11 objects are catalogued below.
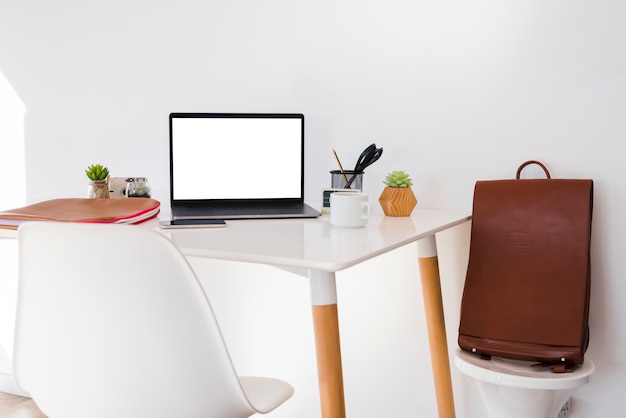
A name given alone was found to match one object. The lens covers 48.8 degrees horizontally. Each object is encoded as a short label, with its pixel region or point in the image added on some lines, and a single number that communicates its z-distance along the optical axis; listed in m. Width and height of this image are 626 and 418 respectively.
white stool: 1.34
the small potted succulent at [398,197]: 1.54
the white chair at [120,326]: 0.94
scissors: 1.61
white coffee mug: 1.31
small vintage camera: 1.69
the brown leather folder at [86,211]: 1.34
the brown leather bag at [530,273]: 1.42
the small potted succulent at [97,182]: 1.67
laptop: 1.67
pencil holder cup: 1.60
